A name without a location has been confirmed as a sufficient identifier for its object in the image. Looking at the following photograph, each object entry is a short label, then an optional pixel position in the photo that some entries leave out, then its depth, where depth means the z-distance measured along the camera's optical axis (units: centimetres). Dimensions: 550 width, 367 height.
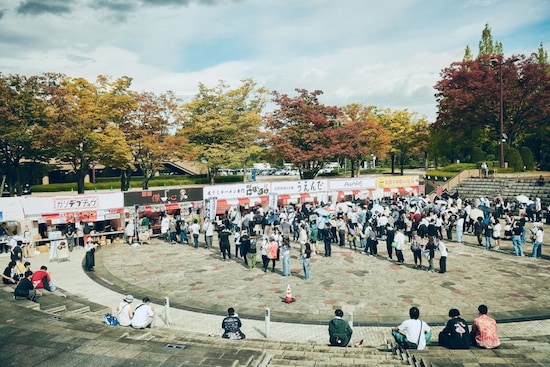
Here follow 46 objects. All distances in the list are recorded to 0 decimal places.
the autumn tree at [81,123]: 3094
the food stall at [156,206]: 2222
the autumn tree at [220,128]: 4250
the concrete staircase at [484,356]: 710
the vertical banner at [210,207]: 2458
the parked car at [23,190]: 3766
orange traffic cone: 1253
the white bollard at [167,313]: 1113
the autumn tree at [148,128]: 3594
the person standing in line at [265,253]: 1606
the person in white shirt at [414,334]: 814
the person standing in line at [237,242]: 1808
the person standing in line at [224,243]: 1742
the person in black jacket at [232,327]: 941
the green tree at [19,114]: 2945
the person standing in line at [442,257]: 1501
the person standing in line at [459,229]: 2009
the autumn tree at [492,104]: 3894
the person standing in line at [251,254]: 1638
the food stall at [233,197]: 2464
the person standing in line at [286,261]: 1523
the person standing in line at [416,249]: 1588
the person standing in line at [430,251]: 1528
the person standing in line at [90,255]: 1659
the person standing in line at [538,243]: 1667
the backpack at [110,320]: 1041
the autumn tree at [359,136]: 4364
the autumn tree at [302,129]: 4284
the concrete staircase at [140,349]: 756
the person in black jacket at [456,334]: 802
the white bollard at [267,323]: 999
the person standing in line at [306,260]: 1414
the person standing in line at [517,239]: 1719
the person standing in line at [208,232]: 2008
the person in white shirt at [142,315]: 1013
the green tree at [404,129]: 5544
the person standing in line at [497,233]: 1906
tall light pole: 3690
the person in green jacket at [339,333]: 874
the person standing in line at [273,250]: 1599
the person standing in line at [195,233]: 2087
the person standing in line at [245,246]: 1681
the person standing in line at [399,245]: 1694
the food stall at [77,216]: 1962
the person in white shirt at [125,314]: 1028
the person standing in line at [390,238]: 1728
